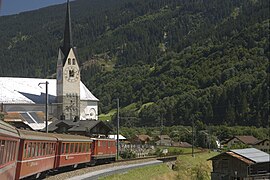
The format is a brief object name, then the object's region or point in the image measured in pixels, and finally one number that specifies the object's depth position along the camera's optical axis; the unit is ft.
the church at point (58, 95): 352.10
